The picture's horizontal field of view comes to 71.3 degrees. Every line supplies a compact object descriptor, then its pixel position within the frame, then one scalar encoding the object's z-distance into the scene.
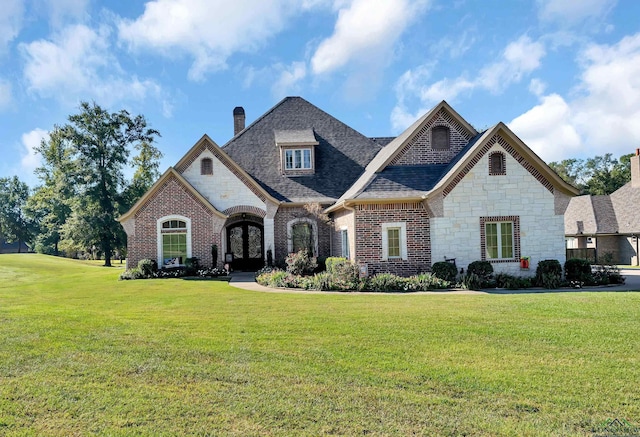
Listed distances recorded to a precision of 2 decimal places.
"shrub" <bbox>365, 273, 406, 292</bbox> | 15.08
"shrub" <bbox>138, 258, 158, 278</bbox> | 20.84
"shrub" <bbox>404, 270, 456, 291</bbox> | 15.14
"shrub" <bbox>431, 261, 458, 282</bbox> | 16.02
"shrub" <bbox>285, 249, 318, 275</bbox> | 18.00
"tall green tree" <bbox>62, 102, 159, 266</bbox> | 35.03
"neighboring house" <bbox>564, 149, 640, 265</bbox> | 33.00
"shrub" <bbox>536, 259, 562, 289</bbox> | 15.53
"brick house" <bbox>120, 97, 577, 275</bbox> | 16.95
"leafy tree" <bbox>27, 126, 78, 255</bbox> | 35.34
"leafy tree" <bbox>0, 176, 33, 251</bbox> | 72.69
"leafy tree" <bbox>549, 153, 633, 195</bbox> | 56.66
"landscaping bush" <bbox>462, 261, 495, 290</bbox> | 15.46
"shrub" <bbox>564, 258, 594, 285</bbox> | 16.27
